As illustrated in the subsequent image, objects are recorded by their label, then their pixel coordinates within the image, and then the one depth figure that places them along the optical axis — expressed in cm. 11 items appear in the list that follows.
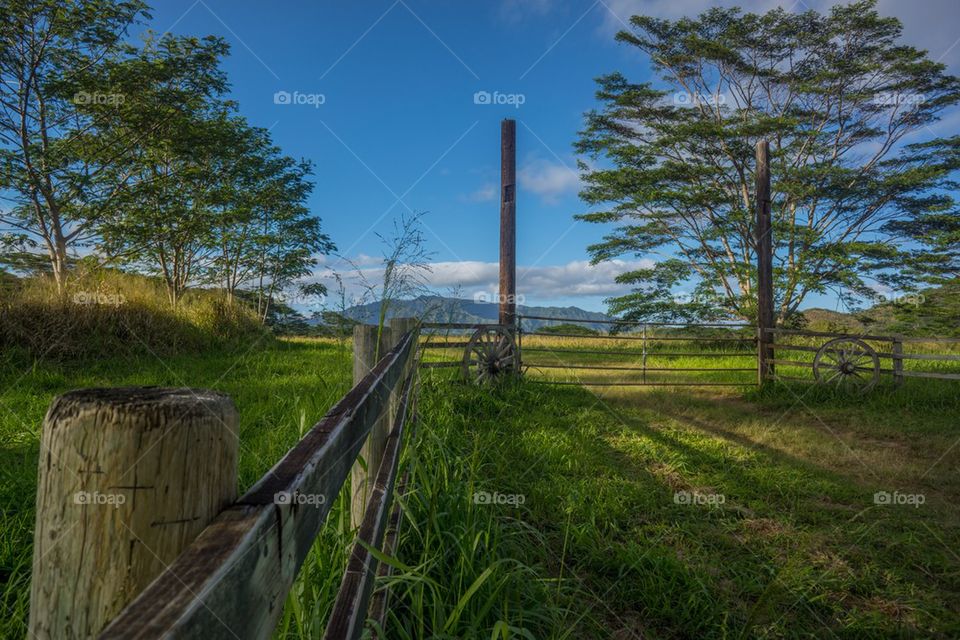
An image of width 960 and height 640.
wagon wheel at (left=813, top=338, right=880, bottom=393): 867
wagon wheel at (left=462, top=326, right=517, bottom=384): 812
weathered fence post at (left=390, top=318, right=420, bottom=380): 305
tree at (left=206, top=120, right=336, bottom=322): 1725
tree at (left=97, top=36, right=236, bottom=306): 1318
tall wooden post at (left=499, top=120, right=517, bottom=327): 872
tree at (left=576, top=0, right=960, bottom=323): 1512
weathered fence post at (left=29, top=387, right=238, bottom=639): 56
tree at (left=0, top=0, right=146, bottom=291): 1145
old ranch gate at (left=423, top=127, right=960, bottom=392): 826
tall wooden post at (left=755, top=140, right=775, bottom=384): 929
